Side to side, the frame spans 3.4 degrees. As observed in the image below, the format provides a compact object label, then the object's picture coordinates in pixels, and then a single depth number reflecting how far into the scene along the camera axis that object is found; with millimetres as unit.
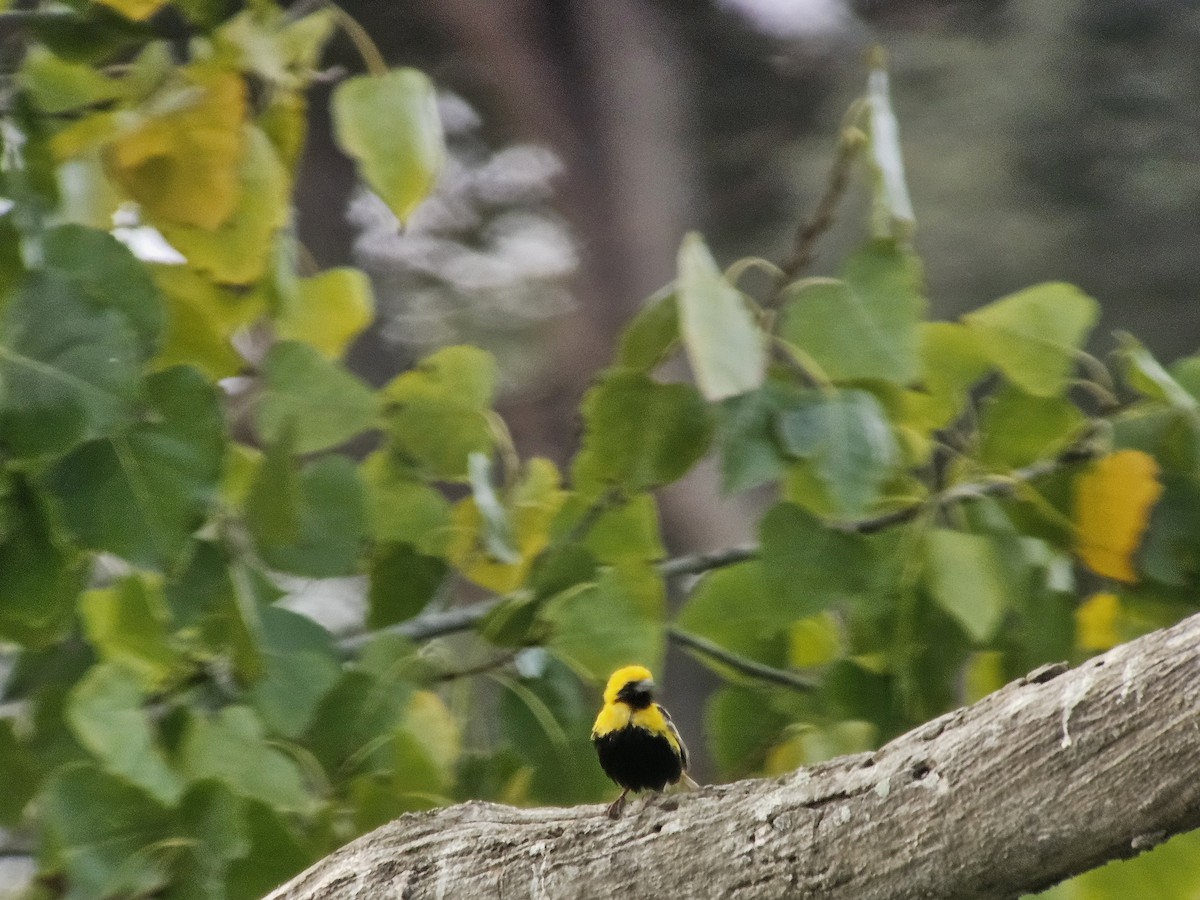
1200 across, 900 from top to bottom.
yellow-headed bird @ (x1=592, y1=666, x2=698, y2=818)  13307
